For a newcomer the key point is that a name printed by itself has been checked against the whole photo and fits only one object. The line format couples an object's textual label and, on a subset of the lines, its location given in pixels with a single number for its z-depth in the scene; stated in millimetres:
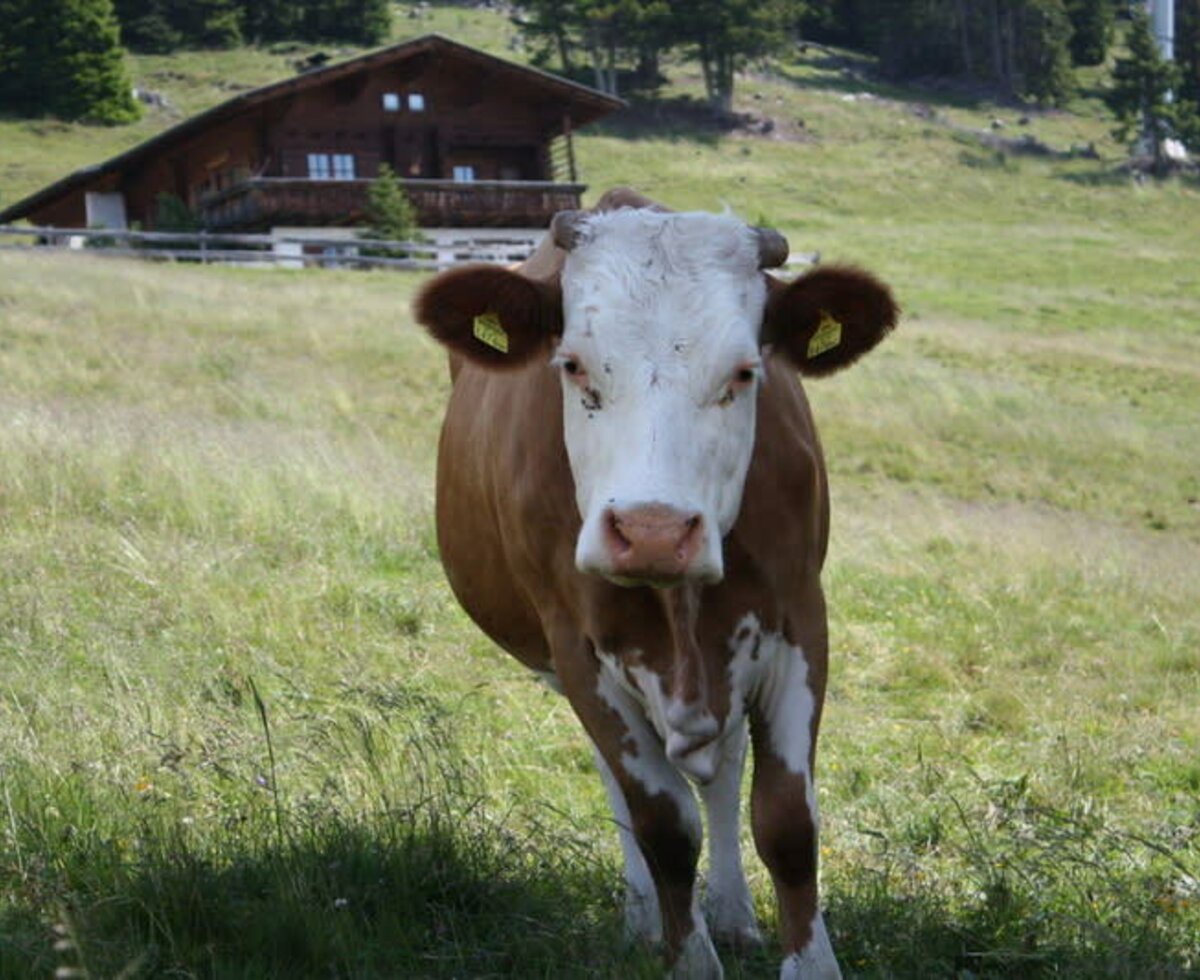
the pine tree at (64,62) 66688
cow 4113
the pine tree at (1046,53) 86375
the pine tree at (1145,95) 71500
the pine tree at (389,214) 39188
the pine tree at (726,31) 73750
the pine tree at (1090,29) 92250
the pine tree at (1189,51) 83188
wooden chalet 43062
